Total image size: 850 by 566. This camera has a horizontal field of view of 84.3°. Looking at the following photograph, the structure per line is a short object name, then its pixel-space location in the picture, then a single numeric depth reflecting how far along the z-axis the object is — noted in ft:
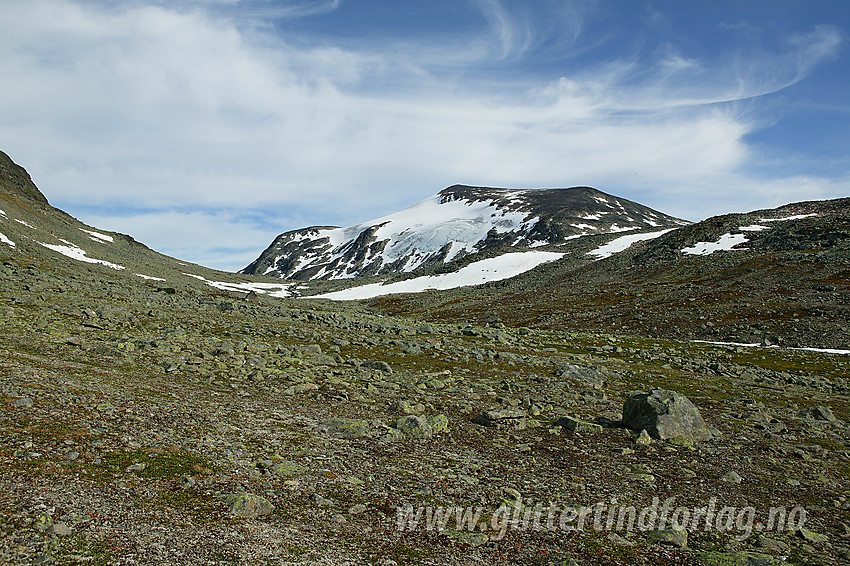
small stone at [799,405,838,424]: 77.48
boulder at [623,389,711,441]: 59.39
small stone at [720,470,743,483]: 47.97
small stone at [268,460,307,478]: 38.95
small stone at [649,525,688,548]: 34.52
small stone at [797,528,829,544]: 36.68
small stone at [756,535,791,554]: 34.58
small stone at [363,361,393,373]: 86.15
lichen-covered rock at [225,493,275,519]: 31.63
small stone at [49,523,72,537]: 25.39
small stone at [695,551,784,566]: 31.73
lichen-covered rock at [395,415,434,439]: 53.06
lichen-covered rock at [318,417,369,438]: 51.39
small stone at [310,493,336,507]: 34.78
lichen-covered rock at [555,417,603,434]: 60.80
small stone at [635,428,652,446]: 56.55
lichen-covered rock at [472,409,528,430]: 60.79
